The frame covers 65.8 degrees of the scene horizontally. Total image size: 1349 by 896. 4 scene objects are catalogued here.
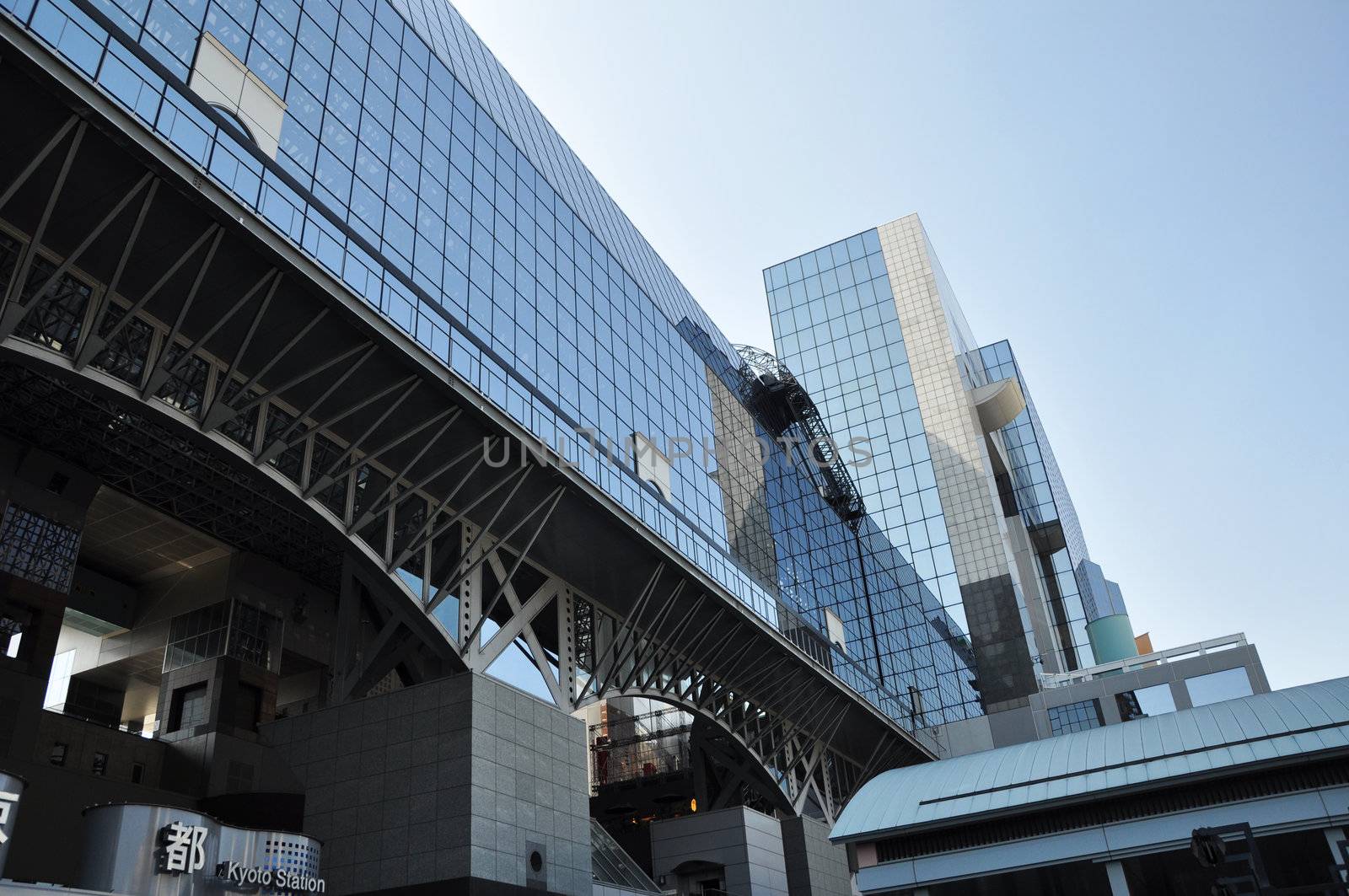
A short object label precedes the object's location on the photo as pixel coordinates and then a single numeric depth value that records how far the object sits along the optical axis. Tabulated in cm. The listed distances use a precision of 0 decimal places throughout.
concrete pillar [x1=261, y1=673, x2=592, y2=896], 2495
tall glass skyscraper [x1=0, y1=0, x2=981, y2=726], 2391
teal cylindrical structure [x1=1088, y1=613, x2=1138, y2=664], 7650
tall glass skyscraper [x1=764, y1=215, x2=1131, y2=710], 7375
